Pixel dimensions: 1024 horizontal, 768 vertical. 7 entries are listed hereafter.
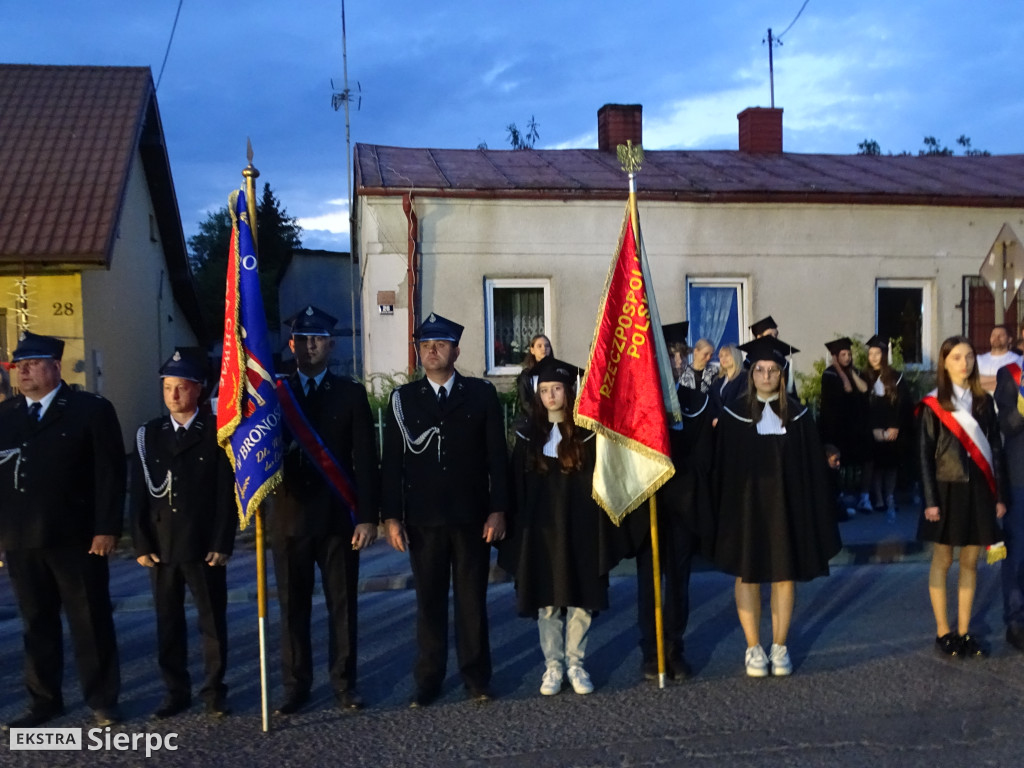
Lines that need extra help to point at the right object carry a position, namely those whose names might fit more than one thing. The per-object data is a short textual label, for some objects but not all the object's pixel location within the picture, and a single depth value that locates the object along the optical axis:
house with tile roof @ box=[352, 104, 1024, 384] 13.88
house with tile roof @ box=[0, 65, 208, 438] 12.62
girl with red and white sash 5.99
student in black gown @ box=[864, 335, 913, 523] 10.82
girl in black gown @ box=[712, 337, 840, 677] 5.64
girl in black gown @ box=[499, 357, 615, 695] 5.52
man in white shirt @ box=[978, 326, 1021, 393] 9.64
